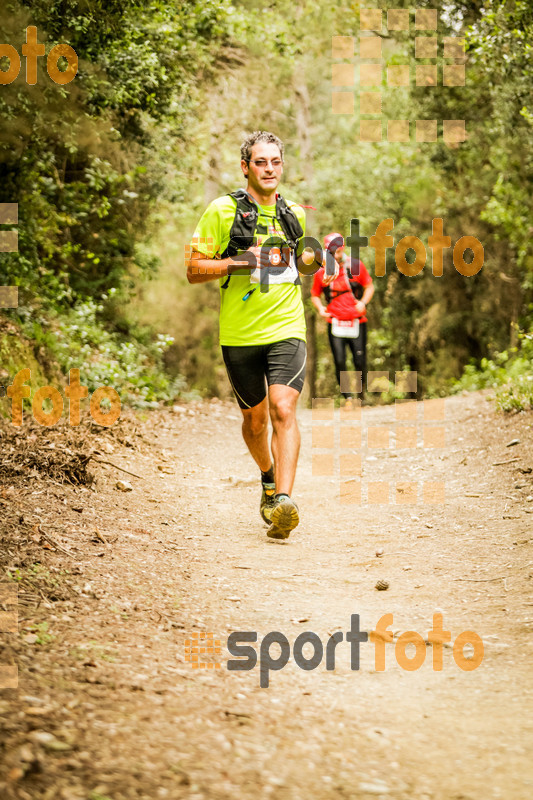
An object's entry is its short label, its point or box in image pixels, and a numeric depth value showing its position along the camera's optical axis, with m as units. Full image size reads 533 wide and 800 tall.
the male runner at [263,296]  10.01
